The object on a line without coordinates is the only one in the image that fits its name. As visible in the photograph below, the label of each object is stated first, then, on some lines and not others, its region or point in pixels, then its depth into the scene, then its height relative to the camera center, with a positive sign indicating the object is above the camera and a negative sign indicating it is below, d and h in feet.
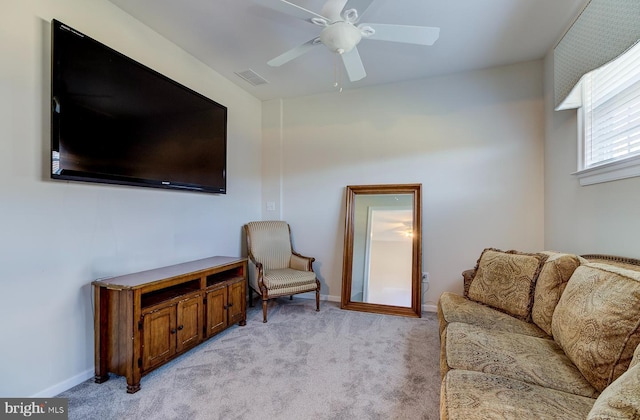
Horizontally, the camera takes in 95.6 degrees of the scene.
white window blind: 5.71 +2.20
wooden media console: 6.09 -2.56
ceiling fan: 5.56 +3.81
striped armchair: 9.98 -2.21
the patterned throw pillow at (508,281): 6.45 -1.70
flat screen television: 5.78 +2.10
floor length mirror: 10.70 -1.56
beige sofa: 3.38 -2.29
